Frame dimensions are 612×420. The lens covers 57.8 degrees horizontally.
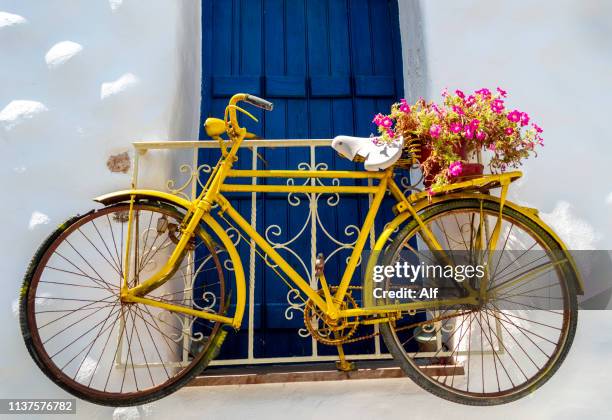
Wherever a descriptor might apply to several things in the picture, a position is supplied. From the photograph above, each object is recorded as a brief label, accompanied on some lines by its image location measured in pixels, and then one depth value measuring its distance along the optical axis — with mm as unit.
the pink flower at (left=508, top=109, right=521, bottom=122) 2580
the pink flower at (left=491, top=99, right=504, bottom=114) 2588
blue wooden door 3492
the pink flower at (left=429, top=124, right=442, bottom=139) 2559
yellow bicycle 2486
